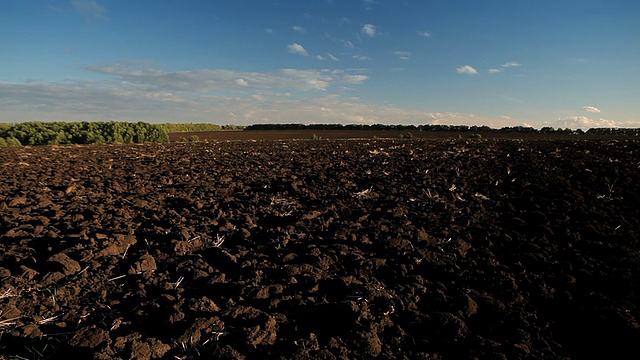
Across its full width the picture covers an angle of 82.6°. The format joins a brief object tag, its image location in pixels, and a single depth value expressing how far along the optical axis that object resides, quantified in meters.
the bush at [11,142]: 27.39
